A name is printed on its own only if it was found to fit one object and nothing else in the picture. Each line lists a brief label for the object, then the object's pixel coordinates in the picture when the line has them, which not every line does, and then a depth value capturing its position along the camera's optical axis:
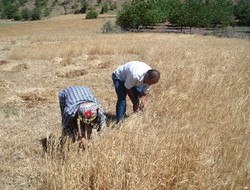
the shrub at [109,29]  33.72
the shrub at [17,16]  84.30
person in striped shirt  2.92
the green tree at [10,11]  86.94
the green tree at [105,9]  87.94
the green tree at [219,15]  42.10
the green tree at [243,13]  49.26
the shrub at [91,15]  64.81
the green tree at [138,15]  36.77
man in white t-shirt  3.70
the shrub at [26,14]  85.65
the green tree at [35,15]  84.97
